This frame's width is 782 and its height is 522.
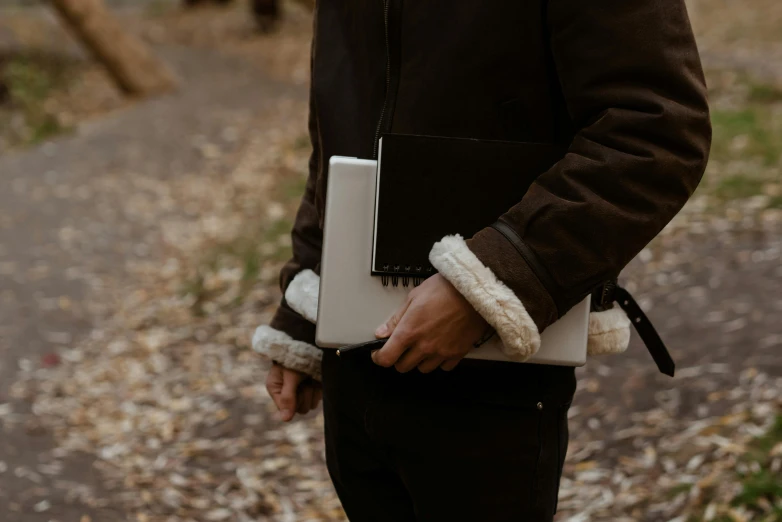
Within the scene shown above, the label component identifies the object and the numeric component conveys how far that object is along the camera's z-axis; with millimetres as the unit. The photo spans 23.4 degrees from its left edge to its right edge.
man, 2112
